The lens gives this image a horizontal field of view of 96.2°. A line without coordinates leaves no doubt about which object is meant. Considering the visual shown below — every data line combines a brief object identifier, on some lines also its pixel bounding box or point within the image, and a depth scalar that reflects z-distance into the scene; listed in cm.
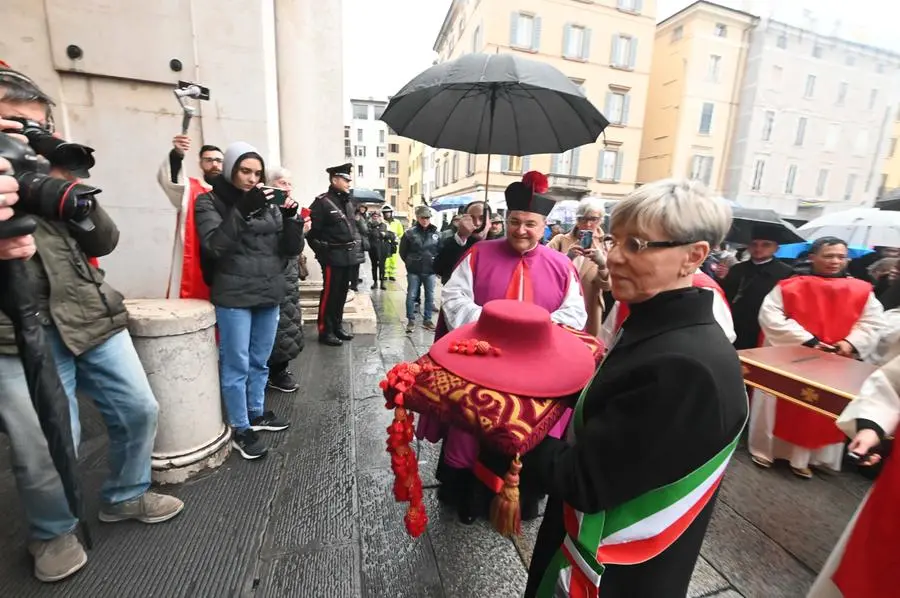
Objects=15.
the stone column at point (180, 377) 242
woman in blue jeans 259
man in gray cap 702
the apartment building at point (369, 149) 6222
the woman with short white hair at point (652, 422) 98
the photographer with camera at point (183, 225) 267
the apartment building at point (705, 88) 2744
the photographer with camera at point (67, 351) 144
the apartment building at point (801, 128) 2719
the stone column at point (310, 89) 604
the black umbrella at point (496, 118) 299
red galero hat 126
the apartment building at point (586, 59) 2450
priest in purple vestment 248
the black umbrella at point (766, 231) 396
